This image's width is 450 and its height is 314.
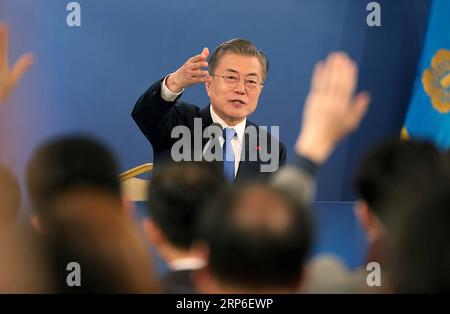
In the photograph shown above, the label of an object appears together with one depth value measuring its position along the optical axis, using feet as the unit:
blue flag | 27.71
